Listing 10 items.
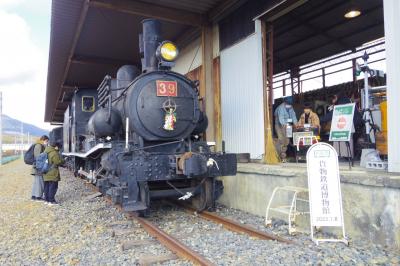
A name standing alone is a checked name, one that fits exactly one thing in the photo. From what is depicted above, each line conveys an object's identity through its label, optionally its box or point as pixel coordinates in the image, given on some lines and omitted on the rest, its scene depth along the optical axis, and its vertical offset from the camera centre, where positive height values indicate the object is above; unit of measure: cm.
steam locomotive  573 +15
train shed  487 +295
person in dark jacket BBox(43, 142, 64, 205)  845 -73
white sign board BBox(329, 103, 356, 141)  549 +32
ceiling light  1042 +387
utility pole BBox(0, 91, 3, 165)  2966 +348
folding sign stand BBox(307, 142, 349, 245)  472 -62
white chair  527 -92
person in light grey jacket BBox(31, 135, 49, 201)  884 -81
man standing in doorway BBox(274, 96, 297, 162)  833 +57
